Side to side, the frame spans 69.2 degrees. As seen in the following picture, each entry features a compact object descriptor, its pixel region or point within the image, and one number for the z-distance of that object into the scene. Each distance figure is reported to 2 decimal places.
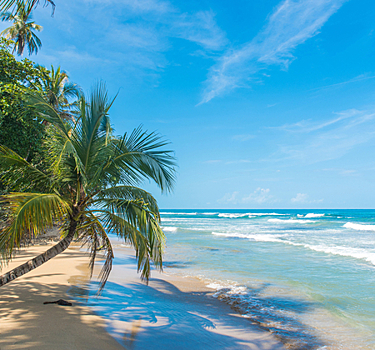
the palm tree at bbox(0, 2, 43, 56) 19.61
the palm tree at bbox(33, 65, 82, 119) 18.23
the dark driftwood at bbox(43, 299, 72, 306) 5.64
